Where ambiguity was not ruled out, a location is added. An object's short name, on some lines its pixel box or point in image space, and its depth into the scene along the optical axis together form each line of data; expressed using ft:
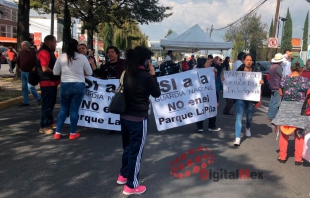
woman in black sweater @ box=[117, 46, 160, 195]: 12.05
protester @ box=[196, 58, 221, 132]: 24.18
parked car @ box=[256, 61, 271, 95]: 50.15
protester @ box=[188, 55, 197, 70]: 72.97
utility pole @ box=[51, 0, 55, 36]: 59.70
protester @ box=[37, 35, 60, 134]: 20.95
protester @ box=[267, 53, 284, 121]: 27.14
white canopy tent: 60.95
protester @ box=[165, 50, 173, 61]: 50.62
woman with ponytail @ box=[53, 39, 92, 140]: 19.44
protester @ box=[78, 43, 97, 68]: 23.35
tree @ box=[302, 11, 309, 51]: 228.22
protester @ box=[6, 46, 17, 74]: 65.92
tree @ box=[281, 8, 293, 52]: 214.48
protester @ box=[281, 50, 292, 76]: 33.06
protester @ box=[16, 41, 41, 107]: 30.76
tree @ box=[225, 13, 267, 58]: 150.20
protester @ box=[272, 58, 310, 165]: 17.21
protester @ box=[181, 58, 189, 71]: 61.75
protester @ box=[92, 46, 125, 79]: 22.01
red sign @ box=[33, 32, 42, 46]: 128.09
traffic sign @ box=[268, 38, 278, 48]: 71.25
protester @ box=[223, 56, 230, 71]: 48.19
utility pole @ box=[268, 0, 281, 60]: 80.12
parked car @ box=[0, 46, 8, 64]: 109.52
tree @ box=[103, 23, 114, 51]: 133.03
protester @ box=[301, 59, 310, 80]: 22.02
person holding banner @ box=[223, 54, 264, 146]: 20.74
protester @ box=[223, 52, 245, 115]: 32.62
